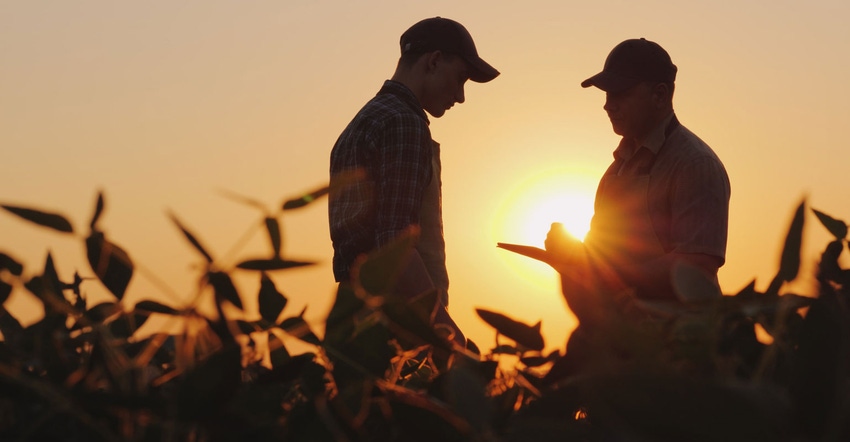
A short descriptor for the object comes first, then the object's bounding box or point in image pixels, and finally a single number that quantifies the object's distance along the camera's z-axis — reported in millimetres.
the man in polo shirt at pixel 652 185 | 4598
